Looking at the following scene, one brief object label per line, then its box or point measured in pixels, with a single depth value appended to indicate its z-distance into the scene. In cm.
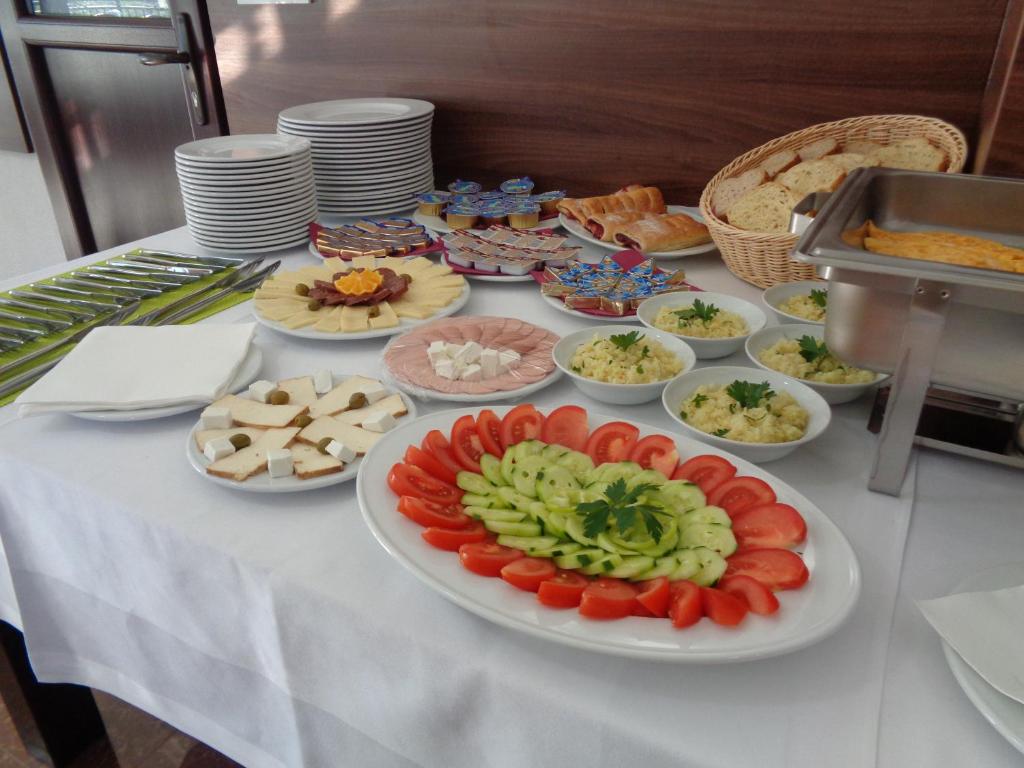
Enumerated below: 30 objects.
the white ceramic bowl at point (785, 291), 128
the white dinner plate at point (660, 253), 155
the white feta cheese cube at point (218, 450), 91
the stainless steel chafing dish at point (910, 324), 77
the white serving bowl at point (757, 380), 90
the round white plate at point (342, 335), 125
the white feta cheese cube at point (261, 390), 104
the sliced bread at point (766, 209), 138
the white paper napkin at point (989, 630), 60
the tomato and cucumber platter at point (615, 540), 63
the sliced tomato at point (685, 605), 63
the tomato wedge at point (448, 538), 72
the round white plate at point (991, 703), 56
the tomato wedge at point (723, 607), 63
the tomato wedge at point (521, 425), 89
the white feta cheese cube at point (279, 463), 89
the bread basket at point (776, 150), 133
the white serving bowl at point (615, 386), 104
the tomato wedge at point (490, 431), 88
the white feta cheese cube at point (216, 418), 97
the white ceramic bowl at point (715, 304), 115
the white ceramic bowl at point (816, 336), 102
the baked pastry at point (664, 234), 154
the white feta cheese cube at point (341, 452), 90
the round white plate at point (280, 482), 87
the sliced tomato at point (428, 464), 83
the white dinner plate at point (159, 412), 102
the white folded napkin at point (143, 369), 102
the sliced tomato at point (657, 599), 64
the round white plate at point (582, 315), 129
